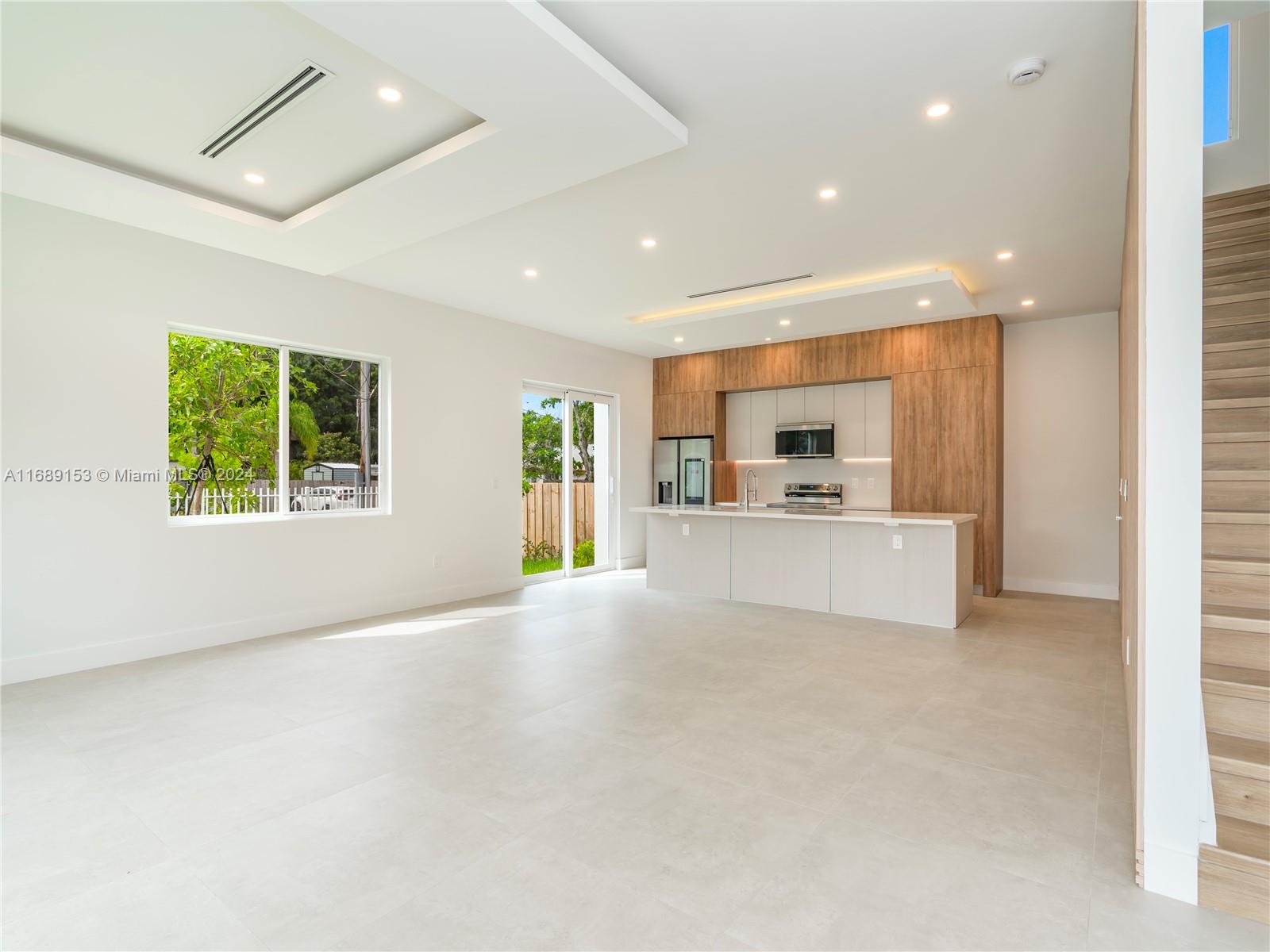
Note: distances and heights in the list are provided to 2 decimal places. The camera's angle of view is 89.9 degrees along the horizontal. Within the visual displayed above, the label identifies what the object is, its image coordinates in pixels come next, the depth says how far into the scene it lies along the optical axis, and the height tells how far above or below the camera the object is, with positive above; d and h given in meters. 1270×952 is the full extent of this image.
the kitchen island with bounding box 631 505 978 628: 5.29 -0.81
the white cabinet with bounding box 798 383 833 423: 8.00 +0.87
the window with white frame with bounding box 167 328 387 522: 4.85 +0.39
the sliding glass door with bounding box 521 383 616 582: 7.67 -0.10
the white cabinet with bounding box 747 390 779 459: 8.49 +0.65
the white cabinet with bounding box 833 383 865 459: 7.75 +0.63
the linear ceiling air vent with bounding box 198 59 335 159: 2.81 +1.78
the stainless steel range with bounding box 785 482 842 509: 7.93 -0.29
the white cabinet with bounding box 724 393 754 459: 8.73 +0.65
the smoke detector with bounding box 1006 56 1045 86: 2.67 +1.71
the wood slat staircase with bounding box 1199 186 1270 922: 1.88 -0.33
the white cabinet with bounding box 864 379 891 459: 7.57 +0.64
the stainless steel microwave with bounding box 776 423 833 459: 7.82 +0.40
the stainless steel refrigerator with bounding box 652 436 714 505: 8.70 +0.03
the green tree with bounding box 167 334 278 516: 4.81 +0.50
